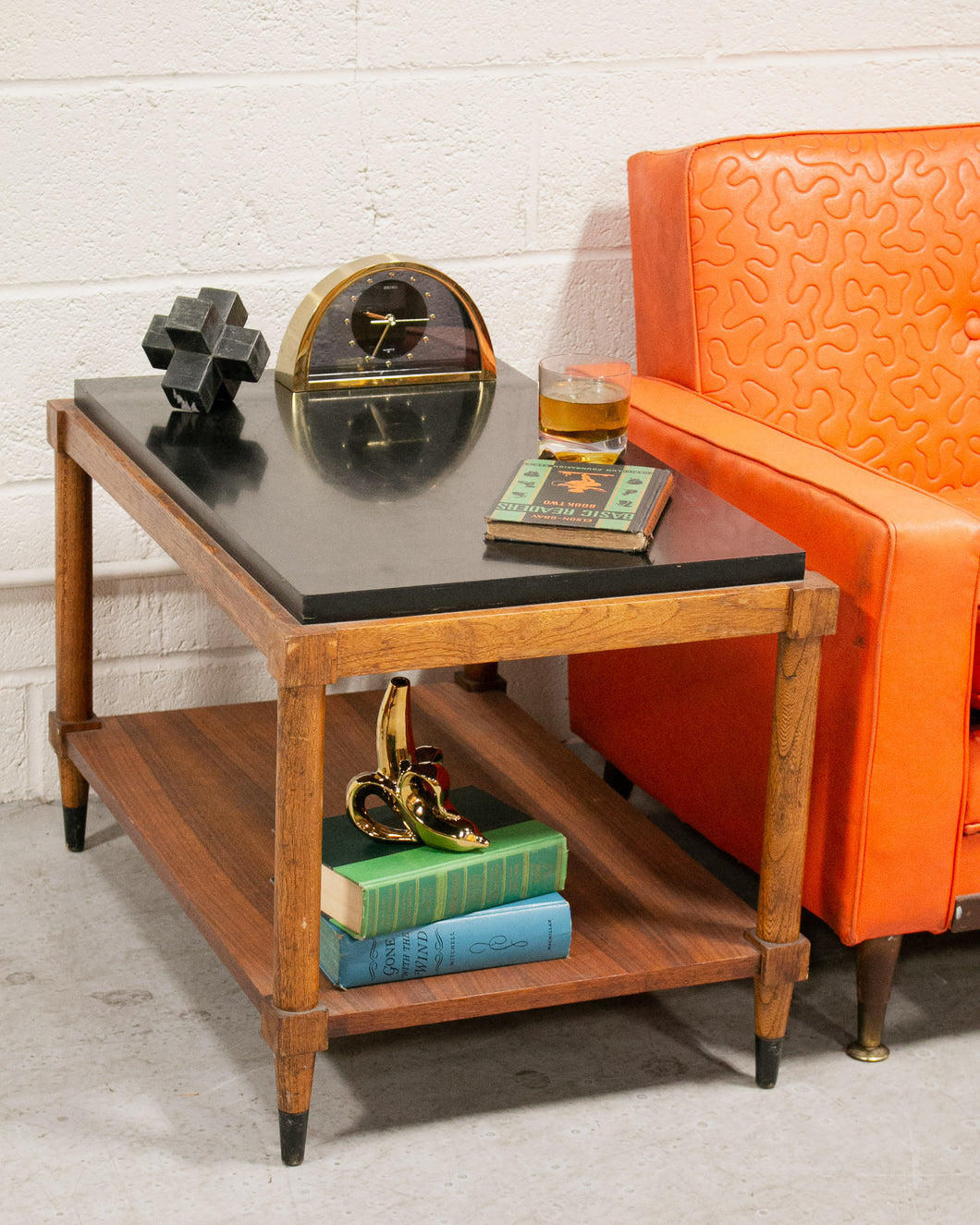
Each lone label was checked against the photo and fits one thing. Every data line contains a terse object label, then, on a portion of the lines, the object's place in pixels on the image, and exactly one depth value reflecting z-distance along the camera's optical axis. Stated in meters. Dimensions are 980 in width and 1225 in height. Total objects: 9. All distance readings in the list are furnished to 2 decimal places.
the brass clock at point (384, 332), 3.14
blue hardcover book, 2.75
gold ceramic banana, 2.82
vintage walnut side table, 2.63
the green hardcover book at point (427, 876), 2.75
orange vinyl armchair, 2.84
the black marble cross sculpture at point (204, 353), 3.02
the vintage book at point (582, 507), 2.70
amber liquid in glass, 2.86
